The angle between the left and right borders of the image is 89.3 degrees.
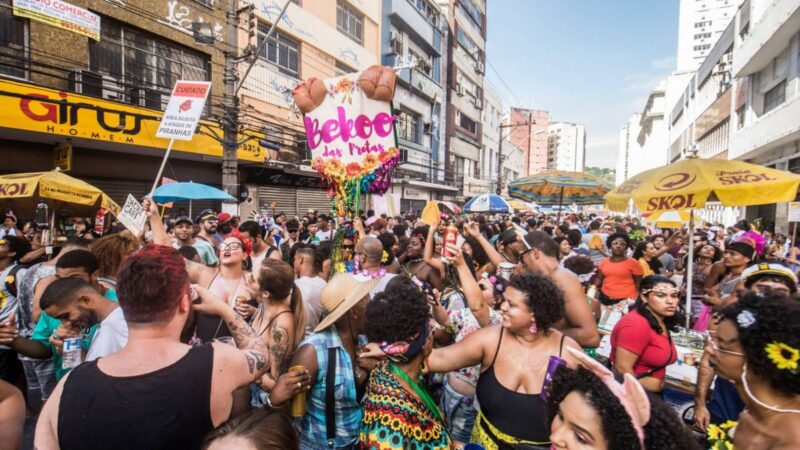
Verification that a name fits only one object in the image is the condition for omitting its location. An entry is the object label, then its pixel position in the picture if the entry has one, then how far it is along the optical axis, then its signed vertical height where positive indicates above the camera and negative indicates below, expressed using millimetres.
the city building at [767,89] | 14523 +5474
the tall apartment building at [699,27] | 50625 +23717
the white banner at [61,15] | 9719 +4558
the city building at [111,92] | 9617 +2894
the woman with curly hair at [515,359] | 2150 -864
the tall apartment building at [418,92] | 25422 +7888
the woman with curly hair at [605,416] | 1312 -701
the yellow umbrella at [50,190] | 6000 +68
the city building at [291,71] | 16109 +5589
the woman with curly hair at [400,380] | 1915 -892
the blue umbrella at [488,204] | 12594 +80
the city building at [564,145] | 135750 +21497
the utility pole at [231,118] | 9914 +2106
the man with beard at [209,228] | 7512 -571
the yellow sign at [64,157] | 10406 +998
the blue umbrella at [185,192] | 8000 +124
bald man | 3946 -515
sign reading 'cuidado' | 4750 +1042
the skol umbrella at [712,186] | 4141 +276
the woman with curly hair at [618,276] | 5598 -926
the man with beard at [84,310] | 2445 -749
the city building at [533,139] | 72250 +14531
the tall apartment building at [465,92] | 34156 +10445
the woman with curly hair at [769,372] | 1619 -658
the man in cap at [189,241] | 6066 -676
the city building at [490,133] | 44531 +8555
